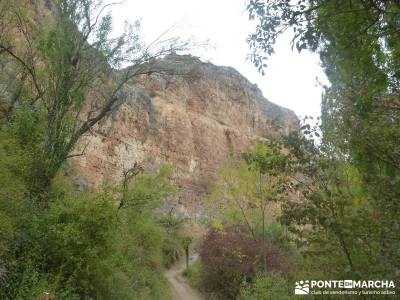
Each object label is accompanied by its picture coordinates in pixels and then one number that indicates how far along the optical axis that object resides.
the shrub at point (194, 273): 23.05
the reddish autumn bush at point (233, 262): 19.67
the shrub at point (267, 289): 12.58
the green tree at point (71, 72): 10.92
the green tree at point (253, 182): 6.76
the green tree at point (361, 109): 4.09
